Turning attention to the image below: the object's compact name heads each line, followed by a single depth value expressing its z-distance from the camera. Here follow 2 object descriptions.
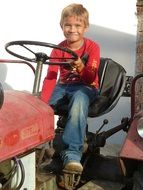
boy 2.78
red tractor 2.08
